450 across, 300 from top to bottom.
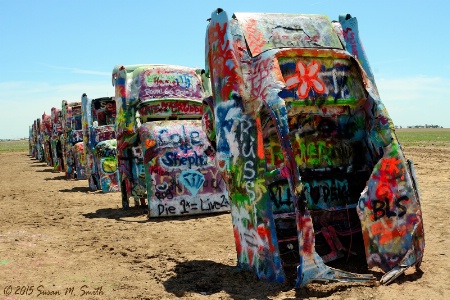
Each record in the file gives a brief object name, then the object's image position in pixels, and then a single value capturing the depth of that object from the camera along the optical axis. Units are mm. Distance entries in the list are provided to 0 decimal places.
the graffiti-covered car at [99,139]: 13469
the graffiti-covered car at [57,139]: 22781
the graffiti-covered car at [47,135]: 27109
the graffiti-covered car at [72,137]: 18750
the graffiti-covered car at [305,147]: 4551
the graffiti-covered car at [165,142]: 8773
